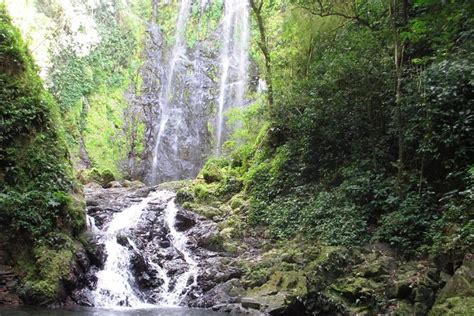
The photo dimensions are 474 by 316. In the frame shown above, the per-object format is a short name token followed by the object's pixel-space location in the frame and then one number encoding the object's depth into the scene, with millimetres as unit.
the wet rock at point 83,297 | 9539
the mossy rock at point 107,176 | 23391
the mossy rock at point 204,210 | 15070
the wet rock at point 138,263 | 11258
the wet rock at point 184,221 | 14477
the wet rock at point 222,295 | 9922
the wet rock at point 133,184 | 22266
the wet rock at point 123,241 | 12023
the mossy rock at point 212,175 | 18359
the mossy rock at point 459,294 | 6168
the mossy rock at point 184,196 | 16906
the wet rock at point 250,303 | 9156
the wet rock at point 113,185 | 22331
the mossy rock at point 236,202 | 15162
